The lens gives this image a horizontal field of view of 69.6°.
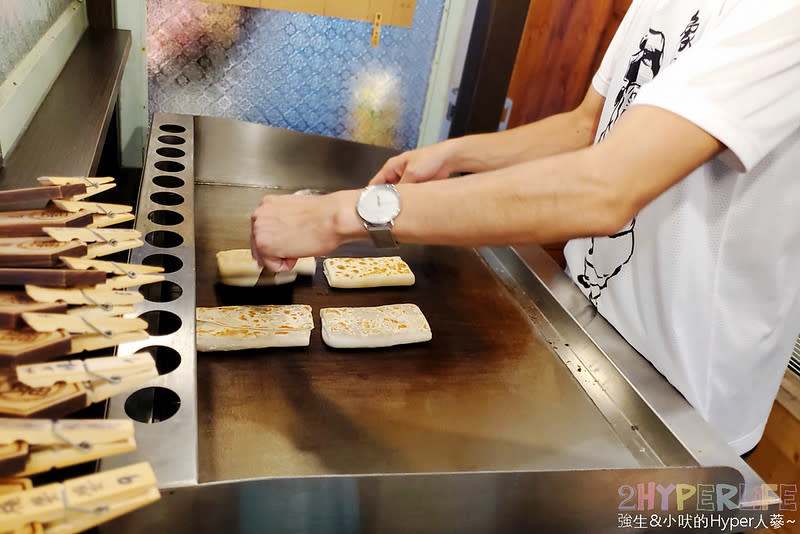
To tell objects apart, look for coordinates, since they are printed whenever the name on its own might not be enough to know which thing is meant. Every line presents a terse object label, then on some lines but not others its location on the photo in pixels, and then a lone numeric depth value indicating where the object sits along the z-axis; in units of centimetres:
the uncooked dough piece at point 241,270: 142
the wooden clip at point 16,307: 67
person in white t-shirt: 94
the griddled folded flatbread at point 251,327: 121
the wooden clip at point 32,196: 90
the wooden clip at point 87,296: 72
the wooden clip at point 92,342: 71
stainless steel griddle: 100
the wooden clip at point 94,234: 84
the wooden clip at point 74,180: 99
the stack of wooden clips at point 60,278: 67
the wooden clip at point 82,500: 55
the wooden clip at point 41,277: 73
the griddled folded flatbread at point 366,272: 154
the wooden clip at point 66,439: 58
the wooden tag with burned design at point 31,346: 63
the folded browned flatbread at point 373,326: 130
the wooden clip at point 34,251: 76
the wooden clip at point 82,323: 68
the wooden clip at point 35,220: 84
